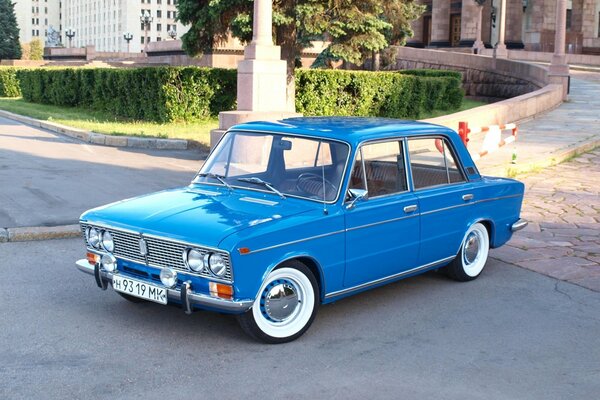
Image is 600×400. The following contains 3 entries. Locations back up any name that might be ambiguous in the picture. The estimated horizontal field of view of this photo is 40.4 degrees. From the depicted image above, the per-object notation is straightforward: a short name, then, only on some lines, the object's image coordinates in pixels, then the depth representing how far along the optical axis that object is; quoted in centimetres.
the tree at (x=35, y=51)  10644
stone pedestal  1556
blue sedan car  544
